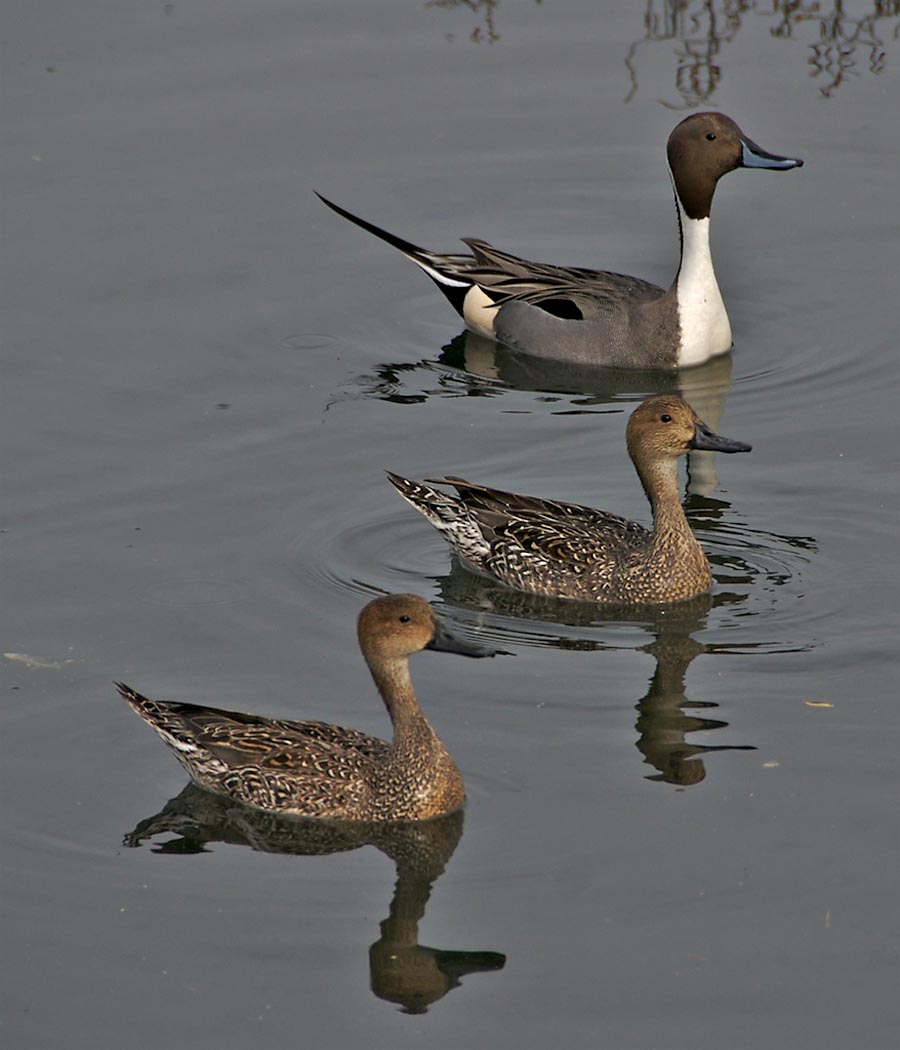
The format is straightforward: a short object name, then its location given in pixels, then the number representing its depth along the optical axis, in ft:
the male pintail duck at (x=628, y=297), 42.52
